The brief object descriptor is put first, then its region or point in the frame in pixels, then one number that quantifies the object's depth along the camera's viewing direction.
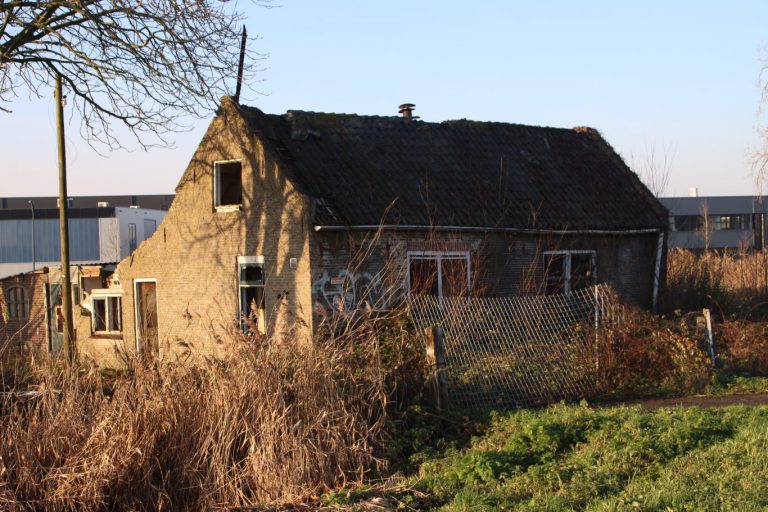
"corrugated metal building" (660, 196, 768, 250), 58.31
